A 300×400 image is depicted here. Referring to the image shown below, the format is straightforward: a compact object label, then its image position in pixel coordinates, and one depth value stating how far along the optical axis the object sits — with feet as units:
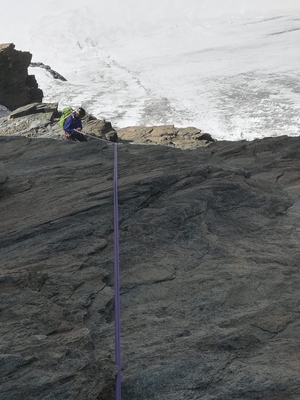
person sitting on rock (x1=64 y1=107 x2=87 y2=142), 32.99
